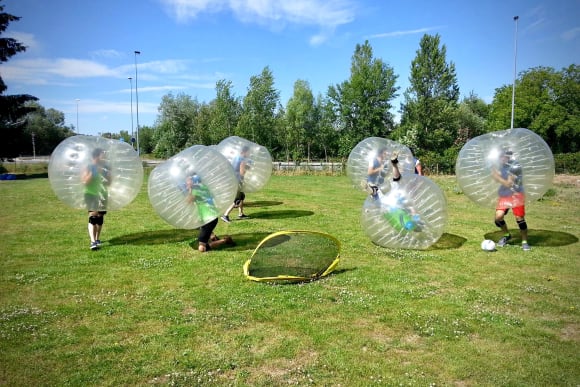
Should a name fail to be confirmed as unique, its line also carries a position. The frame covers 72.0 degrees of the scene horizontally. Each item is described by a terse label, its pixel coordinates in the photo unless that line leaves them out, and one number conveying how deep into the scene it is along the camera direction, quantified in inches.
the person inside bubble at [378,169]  553.9
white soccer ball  365.2
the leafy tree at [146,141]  3371.3
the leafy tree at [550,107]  1876.2
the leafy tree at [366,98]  1956.2
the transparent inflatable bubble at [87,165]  333.7
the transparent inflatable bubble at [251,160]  481.1
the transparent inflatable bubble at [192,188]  312.2
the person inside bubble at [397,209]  332.5
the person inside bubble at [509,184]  350.3
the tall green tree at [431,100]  1844.2
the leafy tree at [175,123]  2513.5
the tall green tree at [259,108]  1779.0
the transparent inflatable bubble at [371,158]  561.0
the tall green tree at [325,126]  1936.5
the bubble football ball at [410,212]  331.9
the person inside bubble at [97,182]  335.0
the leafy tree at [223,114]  1905.8
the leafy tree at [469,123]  2073.3
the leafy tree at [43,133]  3068.4
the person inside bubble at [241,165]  473.7
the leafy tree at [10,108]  1278.3
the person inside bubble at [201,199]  314.7
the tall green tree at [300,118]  1867.6
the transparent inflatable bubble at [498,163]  350.0
